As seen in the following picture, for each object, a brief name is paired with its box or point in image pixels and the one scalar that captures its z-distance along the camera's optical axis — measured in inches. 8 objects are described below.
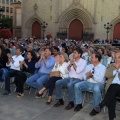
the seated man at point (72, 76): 132.9
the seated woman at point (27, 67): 153.1
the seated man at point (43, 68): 148.1
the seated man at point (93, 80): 127.9
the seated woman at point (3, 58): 172.6
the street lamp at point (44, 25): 699.7
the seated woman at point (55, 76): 138.1
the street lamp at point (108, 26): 648.2
